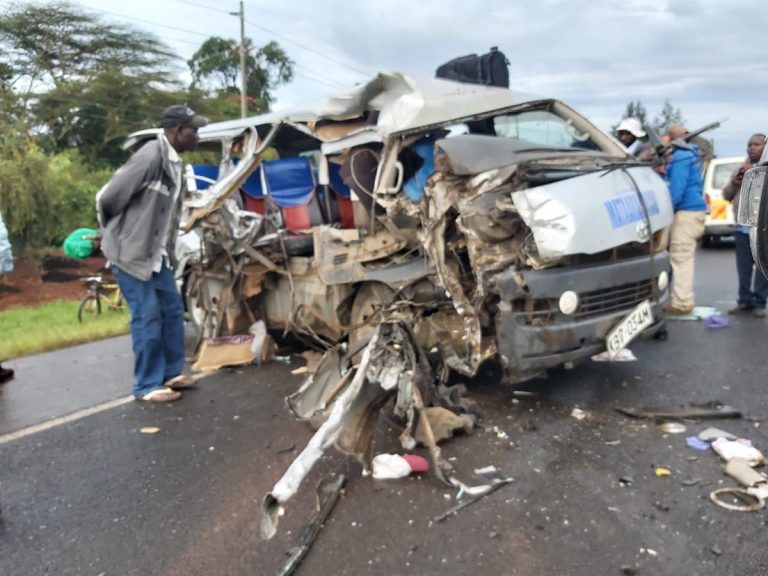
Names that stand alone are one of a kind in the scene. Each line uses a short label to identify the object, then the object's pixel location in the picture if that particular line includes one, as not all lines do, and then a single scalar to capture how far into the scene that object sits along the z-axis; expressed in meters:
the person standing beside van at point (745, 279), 6.82
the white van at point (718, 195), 12.45
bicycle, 10.42
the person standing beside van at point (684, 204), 6.42
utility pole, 26.00
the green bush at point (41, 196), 16.31
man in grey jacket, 4.88
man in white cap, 6.42
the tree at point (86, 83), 22.05
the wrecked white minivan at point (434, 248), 4.00
